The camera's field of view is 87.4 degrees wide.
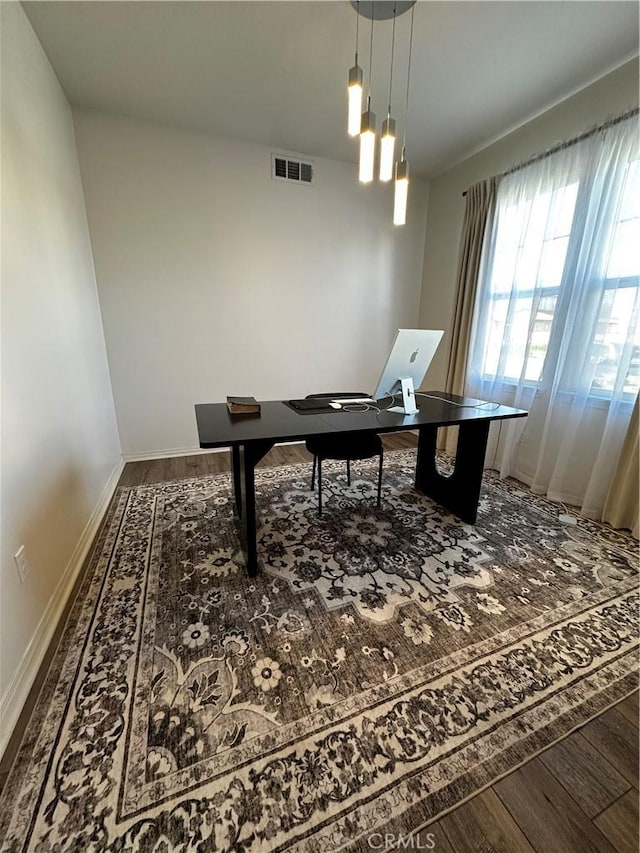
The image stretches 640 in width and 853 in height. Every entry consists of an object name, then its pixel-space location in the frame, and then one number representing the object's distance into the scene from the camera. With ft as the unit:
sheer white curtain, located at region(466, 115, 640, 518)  6.90
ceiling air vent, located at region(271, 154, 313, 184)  10.25
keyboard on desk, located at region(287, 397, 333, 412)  6.91
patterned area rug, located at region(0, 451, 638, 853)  2.98
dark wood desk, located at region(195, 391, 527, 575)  5.27
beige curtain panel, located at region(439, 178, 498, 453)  9.75
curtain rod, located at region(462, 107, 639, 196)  6.69
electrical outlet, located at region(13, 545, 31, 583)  4.15
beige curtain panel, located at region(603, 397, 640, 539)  6.89
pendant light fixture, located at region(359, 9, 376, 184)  4.78
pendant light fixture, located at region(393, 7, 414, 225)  5.41
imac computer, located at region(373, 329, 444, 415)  6.32
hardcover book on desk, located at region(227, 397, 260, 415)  6.23
